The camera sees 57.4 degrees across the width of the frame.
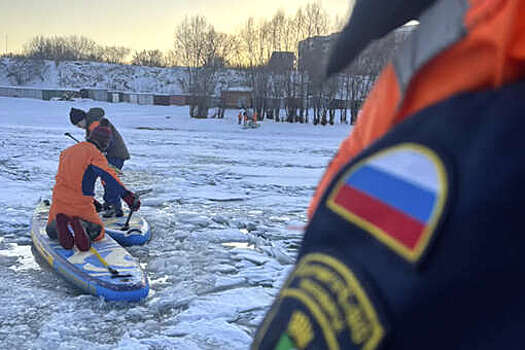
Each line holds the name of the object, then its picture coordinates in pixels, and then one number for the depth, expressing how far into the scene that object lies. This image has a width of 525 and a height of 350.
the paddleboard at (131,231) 6.29
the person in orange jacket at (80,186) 5.59
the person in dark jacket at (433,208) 0.41
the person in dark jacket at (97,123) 7.21
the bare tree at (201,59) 32.62
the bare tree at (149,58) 66.12
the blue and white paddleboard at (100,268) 4.62
